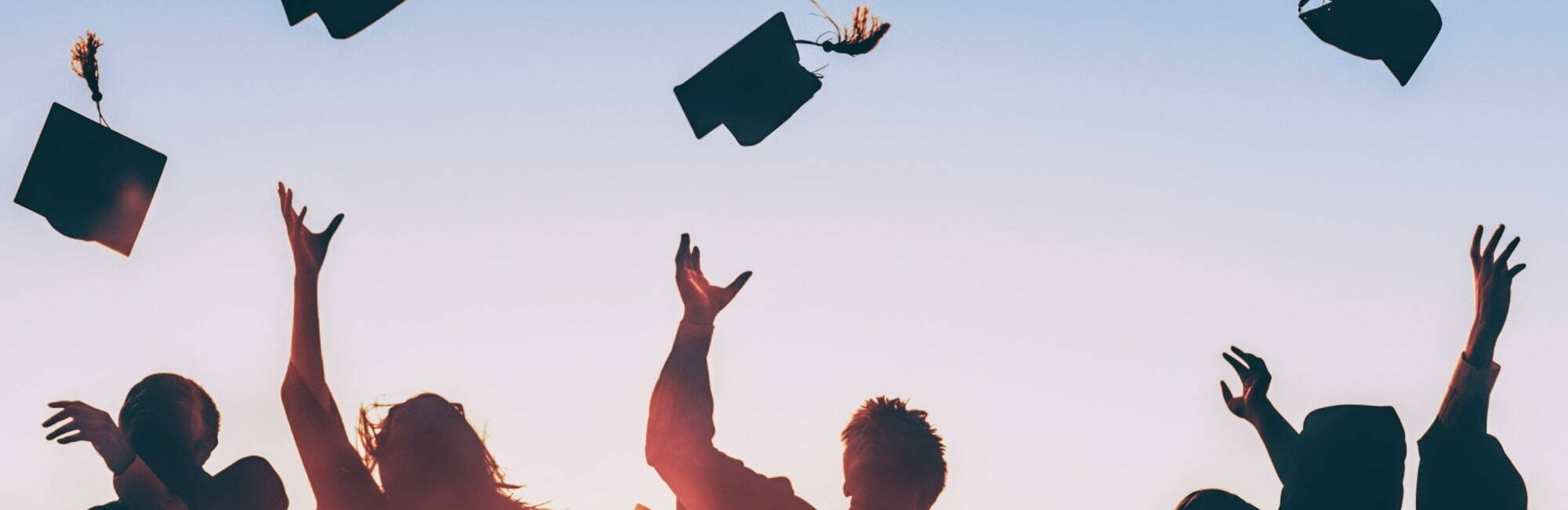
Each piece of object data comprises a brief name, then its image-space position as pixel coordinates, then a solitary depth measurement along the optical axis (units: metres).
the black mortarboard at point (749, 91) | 4.17
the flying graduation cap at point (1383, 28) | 4.18
